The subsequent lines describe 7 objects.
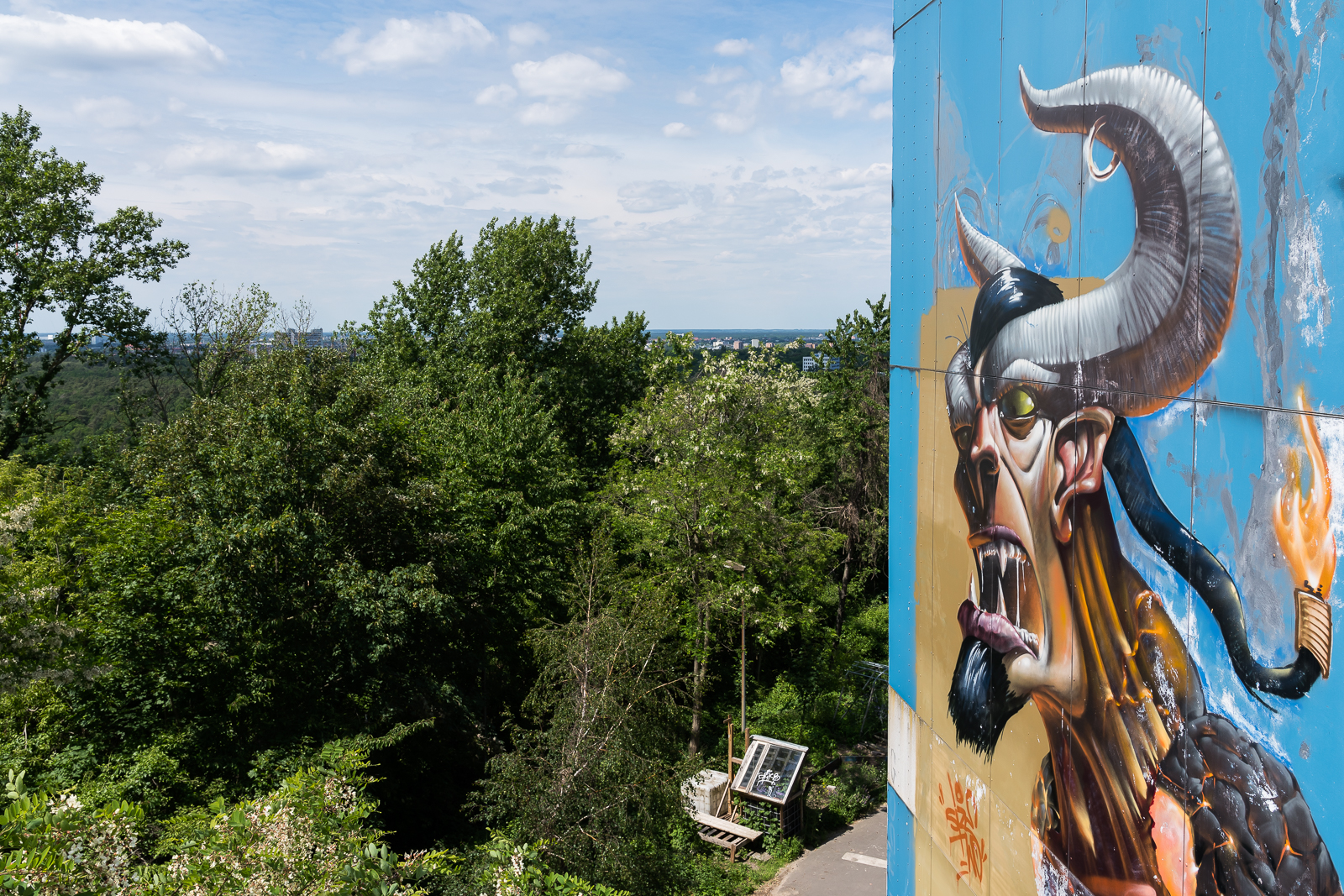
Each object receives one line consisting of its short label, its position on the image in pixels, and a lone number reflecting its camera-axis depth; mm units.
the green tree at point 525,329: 27234
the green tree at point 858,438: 27047
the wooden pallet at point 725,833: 15703
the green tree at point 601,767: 10648
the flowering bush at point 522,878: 5938
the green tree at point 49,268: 20703
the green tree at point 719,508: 18344
